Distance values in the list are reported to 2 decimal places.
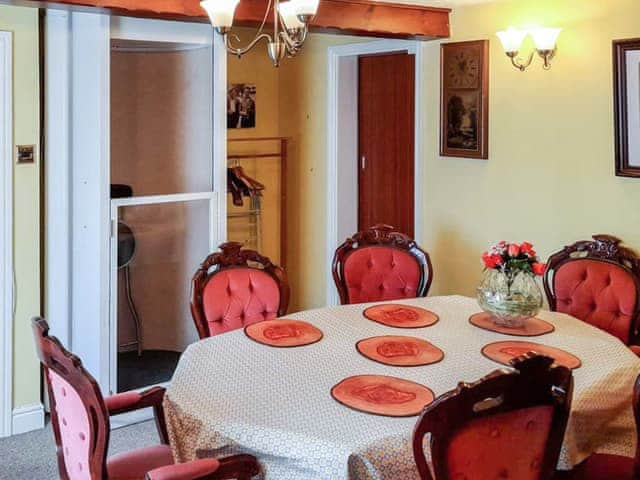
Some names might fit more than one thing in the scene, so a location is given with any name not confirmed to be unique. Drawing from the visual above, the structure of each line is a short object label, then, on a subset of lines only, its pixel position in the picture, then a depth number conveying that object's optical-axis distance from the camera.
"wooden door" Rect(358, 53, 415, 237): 5.29
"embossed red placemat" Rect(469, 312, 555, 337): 3.12
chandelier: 2.57
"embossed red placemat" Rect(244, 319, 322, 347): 3.01
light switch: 3.81
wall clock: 4.30
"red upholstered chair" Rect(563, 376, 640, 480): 2.61
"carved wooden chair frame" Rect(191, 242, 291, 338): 3.46
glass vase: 3.13
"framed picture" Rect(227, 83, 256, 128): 5.40
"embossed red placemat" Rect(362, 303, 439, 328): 3.27
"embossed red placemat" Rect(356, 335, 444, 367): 2.80
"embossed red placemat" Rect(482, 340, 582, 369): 2.78
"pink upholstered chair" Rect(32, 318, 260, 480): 2.16
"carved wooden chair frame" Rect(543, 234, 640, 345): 3.56
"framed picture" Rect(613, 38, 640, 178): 3.56
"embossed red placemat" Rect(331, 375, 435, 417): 2.36
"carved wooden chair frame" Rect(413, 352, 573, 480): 1.97
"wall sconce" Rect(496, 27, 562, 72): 3.82
